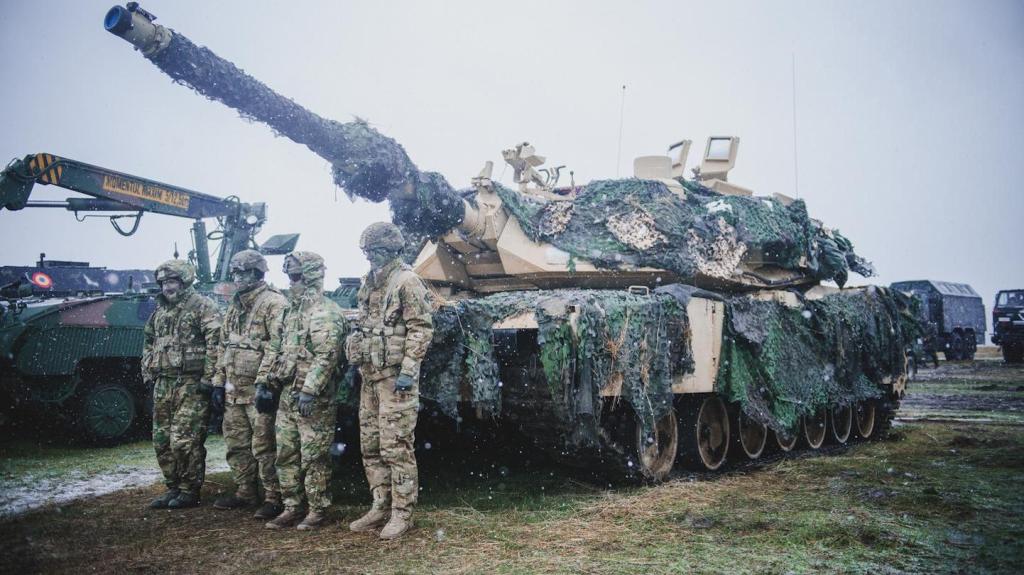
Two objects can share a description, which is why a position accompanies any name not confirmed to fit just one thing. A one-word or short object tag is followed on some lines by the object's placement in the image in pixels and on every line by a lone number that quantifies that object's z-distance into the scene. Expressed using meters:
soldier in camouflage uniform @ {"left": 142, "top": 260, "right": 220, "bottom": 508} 5.52
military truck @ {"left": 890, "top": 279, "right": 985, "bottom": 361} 24.39
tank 5.23
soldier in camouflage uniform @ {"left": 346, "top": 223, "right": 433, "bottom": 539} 4.66
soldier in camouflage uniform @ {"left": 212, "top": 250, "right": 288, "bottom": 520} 5.22
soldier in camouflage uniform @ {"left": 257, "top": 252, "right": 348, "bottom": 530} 4.88
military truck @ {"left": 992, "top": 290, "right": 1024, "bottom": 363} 21.86
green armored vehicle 8.27
